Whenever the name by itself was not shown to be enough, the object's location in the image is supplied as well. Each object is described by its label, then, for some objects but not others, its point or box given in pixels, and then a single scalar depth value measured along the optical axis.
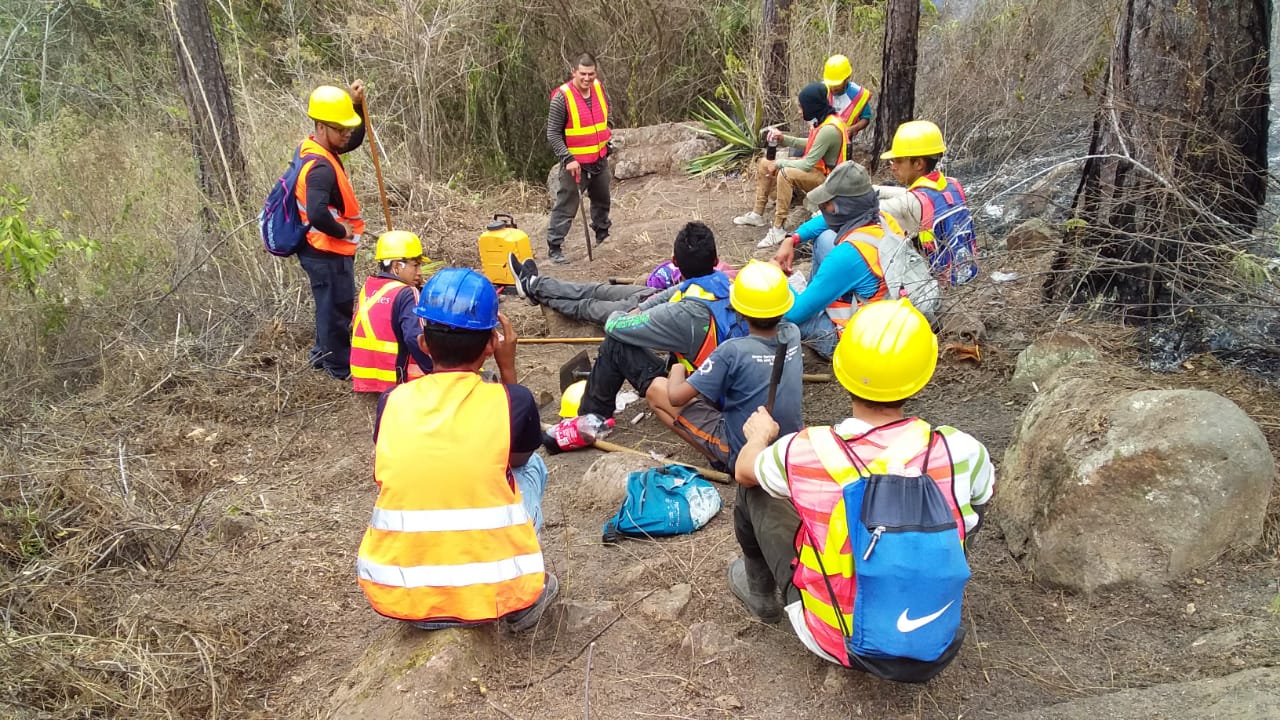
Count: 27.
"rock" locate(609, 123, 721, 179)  10.19
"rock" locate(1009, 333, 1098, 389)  3.88
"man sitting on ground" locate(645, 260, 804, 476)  3.59
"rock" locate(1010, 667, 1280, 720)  2.01
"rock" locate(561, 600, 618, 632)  2.95
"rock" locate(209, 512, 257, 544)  3.77
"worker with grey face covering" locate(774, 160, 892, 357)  4.48
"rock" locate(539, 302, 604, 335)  6.09
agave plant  9.57
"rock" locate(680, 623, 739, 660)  2.74
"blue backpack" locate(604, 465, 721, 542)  3.62
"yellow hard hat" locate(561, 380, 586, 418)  5.08
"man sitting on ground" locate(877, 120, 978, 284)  4.81
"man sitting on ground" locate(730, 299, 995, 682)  2.06
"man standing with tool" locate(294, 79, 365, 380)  4.99
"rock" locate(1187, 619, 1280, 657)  2.31
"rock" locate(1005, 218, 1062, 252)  3.83
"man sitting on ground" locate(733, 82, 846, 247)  6.88
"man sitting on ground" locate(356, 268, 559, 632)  2.42
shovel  5.52
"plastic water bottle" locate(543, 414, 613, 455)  4.70
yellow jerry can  6.44
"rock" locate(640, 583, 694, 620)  2.98
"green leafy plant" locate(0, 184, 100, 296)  4.62
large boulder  2.61
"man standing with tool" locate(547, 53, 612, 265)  7.55
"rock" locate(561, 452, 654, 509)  4.00
